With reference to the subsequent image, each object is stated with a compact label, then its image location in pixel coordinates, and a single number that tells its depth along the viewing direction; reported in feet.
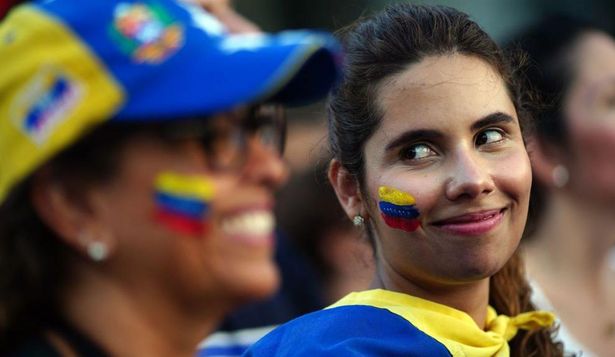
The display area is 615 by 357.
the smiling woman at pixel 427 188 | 16.20
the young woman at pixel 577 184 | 28.84
